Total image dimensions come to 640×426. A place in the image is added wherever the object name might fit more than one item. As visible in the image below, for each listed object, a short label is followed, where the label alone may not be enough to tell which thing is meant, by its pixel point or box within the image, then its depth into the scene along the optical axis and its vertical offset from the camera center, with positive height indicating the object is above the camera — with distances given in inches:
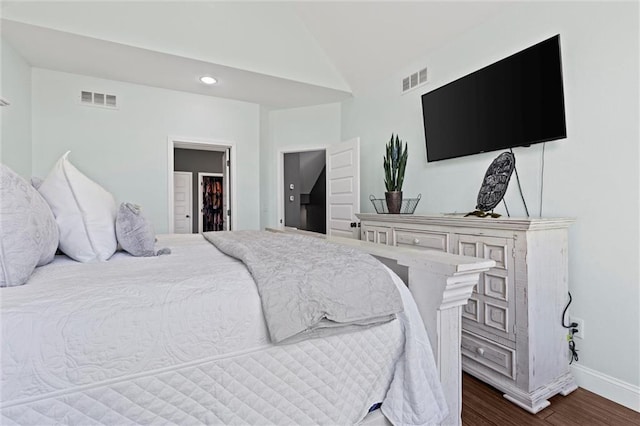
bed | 29.0 -15.1
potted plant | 115.5 +11.9
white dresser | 68.3 -22.6
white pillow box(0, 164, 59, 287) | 34.9 -2.5
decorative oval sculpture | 85.8 +7.4
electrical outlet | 77.1 -28.8
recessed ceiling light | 141.9 +57.5
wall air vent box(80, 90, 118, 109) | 140.2 +48.0
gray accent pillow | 55.6 -4.3
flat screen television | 78.6 +29.3
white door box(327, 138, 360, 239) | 148.1 +10.1
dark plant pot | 115.0 +3.0
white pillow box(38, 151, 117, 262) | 49.9 -1.2
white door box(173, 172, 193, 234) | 272.4 +5.4
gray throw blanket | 35.9 -10.1
